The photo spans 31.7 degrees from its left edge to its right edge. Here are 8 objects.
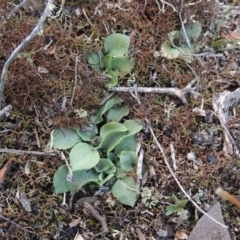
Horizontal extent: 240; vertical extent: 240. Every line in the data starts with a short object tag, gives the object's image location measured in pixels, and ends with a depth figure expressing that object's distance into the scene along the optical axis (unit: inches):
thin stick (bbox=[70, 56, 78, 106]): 10.1
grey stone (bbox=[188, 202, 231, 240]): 9.5
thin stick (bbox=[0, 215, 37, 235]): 9.3
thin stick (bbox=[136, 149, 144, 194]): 9.8
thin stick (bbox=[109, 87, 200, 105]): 10.4
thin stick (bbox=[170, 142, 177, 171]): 10.0
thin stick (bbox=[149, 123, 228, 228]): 9.3
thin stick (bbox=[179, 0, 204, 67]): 10.9
